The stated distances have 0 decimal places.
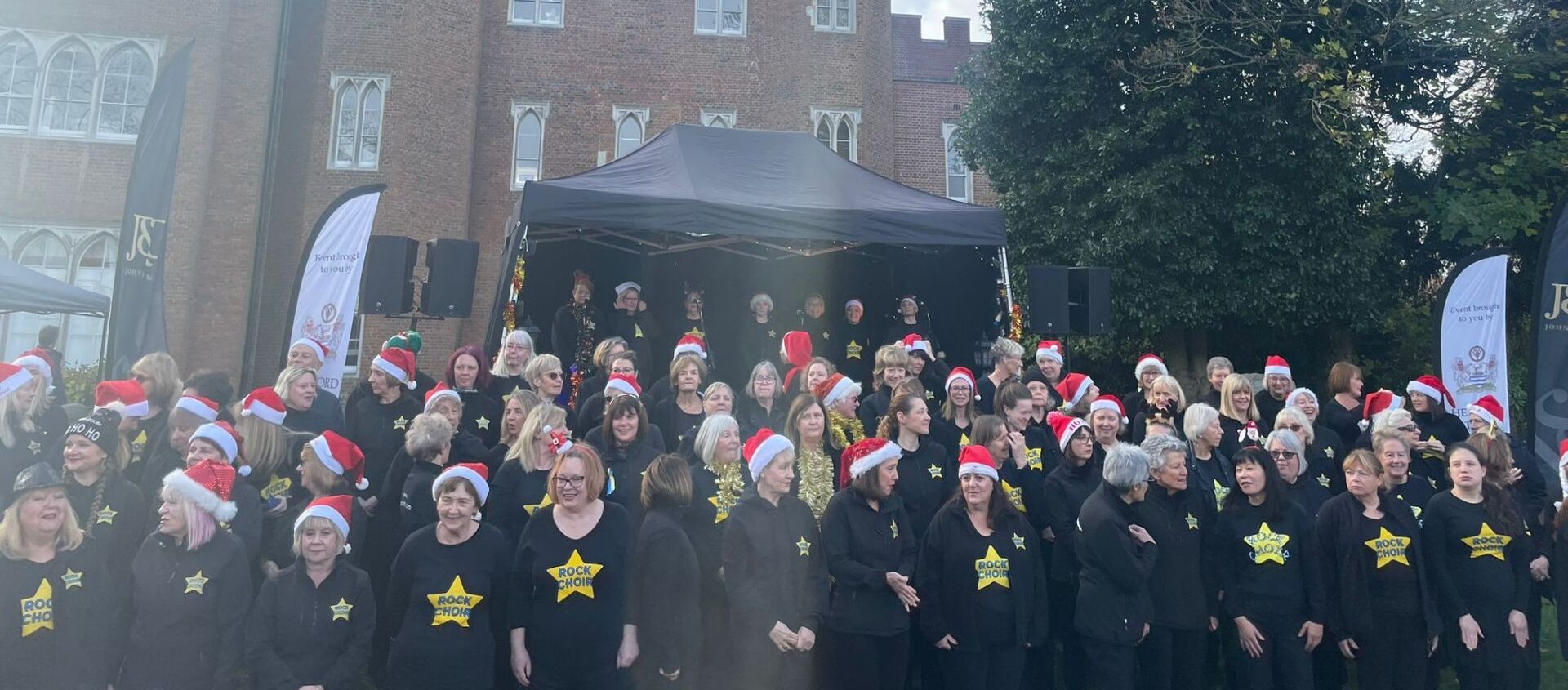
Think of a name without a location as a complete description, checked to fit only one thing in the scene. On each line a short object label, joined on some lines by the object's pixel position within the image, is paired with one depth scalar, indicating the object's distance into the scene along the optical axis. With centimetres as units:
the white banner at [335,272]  920
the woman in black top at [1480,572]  557
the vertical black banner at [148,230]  898
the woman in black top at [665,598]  481
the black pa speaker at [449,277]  966
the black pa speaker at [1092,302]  1105
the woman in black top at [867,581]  502
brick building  1861
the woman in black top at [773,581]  493
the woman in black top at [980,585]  508
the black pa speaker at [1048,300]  1073
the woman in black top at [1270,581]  543
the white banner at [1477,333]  927
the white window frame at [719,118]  2250
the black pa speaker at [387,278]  1026
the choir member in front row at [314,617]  445
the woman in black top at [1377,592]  546
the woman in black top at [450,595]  452
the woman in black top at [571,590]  464
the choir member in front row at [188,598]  448
